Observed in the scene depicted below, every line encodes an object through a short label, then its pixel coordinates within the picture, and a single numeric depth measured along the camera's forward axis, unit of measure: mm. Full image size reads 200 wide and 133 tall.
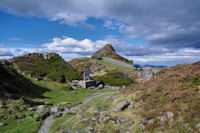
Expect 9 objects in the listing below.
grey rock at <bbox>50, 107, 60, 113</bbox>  24466
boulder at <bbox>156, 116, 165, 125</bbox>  12058
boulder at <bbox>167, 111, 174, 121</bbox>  12105
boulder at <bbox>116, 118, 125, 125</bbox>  14169
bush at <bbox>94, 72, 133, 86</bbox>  56541
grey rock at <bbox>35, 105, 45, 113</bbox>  23609
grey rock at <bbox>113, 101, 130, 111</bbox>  17634
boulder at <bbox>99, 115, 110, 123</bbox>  15148
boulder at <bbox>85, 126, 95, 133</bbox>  13659
